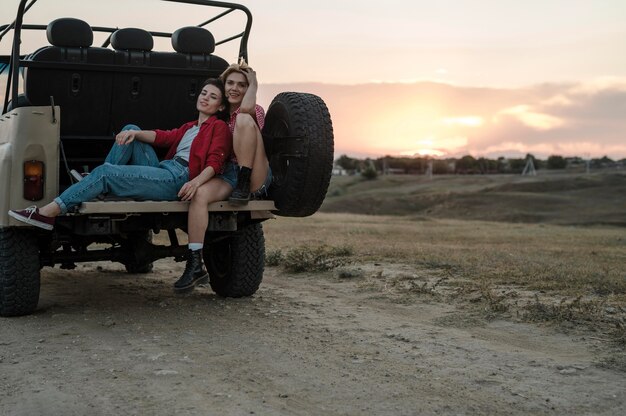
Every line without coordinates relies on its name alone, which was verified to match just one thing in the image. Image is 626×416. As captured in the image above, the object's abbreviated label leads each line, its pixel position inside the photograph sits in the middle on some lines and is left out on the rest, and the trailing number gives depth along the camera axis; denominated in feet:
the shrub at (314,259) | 31.19
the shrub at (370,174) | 177.29
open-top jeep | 20.11
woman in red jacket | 19.77
